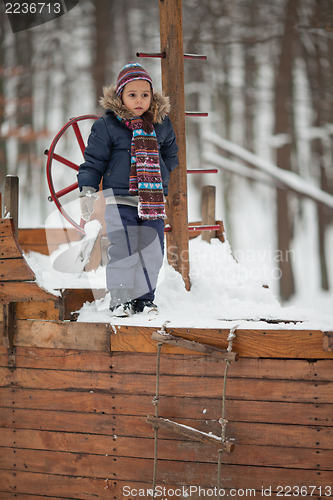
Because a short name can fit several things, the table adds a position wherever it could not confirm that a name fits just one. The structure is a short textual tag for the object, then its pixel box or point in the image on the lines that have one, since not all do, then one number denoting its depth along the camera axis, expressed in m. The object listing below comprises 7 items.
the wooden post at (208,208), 8.78
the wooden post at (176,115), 6.72
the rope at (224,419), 4.44
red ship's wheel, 6.46
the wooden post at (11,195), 6.81
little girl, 5.54
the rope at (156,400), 4.68
